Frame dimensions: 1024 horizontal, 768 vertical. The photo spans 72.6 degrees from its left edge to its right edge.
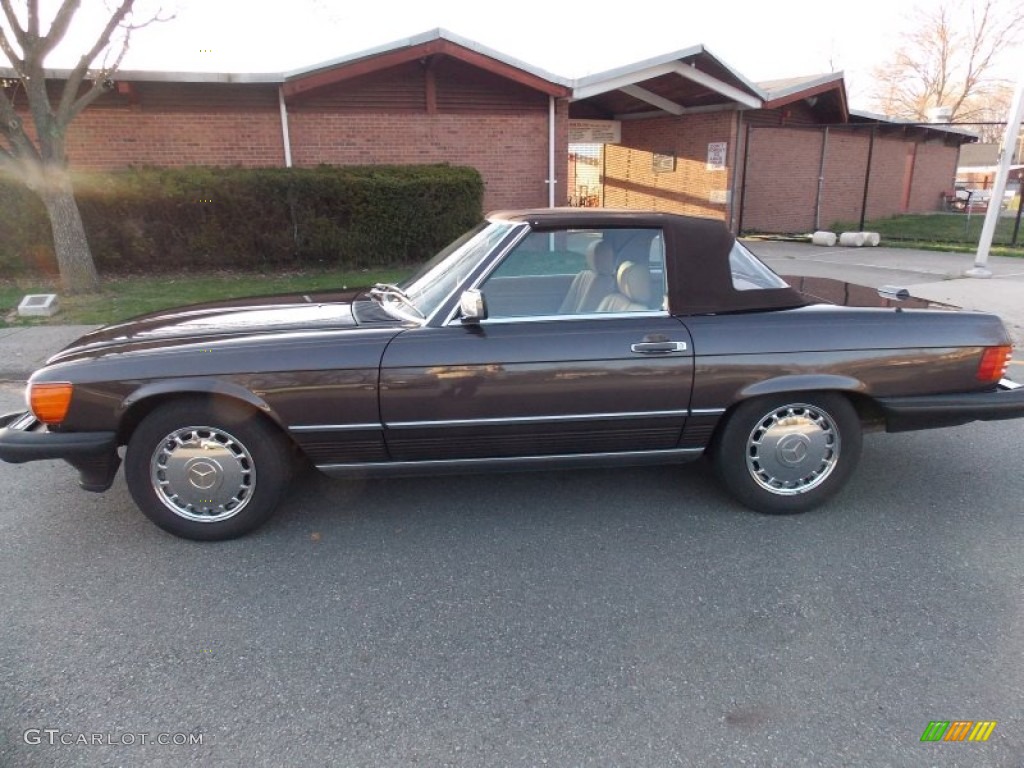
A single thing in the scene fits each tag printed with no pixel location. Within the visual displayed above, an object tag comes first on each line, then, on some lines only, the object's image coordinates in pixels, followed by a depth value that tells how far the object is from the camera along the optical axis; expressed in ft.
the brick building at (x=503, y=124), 39.60
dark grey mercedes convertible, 10.14
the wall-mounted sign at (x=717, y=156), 51.90
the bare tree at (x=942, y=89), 150.20
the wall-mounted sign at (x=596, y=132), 61.46
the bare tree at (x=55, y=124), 27.37
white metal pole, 31.56
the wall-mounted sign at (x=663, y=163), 57.72
